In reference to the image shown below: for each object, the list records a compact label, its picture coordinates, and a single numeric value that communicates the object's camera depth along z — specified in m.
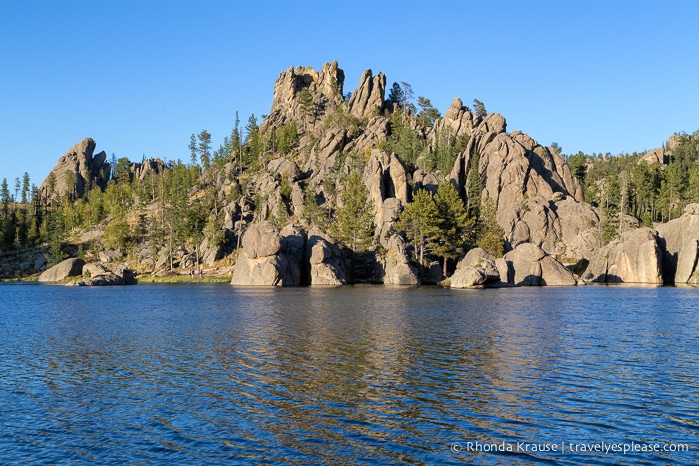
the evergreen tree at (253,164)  195.50
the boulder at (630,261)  106.81
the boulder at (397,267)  114.88
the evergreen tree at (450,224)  118.12
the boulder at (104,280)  125.46
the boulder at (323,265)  119.06
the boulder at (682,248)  105.31
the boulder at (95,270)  138.00
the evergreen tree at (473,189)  144.88
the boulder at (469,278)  99.19
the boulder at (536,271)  109.00
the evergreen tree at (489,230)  121.75
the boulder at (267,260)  116.88
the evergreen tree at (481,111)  199.11
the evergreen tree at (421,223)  115.94
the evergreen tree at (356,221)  127.50
